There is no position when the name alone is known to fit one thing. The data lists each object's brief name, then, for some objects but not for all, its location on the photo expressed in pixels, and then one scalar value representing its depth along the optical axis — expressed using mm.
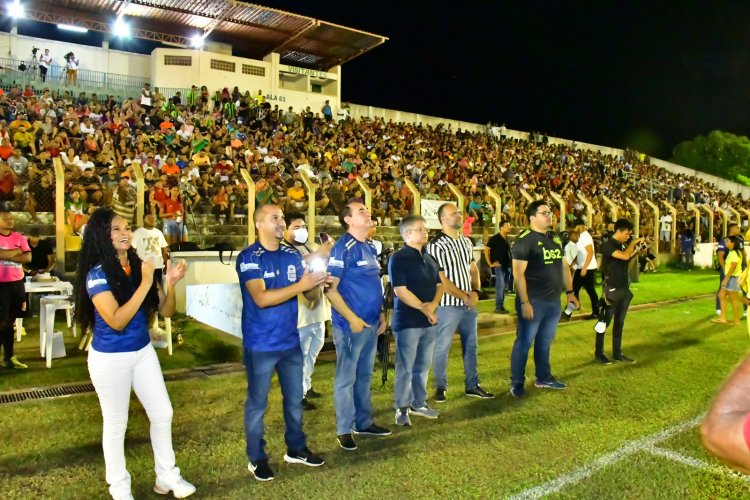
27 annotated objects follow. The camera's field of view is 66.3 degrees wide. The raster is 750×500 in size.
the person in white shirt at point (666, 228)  23047
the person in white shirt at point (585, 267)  10617
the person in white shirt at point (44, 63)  20406
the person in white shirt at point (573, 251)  11427
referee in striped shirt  5688
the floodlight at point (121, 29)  23312
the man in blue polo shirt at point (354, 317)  4539
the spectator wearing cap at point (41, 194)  10586
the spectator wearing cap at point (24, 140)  13555
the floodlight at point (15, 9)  20898
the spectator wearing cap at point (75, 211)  10435
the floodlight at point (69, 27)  22477
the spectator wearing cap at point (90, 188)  11008
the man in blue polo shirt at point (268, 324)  3891
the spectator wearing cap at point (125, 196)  10760
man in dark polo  5074
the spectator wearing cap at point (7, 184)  10945
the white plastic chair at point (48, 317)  6801
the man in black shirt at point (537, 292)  5965
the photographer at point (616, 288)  7344
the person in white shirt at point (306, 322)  5668
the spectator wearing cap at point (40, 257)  8633
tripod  6184
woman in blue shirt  3420
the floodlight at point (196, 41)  24875
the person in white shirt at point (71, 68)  21109
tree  55094
